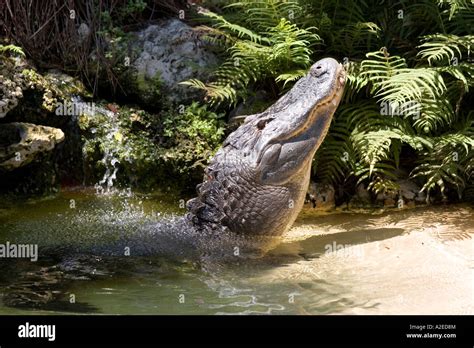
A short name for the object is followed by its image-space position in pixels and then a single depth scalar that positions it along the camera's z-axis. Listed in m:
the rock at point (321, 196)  6.96
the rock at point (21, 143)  6.34
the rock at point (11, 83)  6.43
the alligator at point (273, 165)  5.52
